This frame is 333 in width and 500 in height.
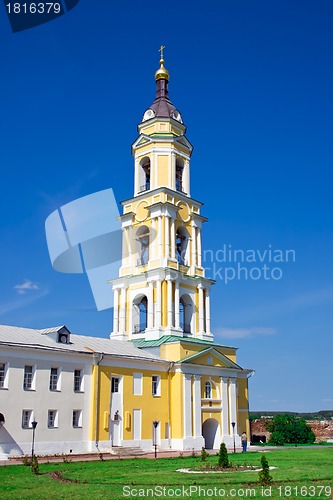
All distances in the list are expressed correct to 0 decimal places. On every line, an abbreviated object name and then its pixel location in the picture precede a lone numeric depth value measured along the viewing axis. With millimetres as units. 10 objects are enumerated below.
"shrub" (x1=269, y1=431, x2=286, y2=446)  48062
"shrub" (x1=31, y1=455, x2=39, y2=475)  21694
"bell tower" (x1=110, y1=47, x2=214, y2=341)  43281
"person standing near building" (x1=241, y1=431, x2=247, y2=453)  37531
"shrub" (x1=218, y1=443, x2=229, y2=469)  23453
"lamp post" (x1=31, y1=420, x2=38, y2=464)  28289
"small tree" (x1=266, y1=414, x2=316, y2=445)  49875
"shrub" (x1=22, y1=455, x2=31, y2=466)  25716
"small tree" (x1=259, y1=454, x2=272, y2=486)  16953
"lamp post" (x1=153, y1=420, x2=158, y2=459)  35969
